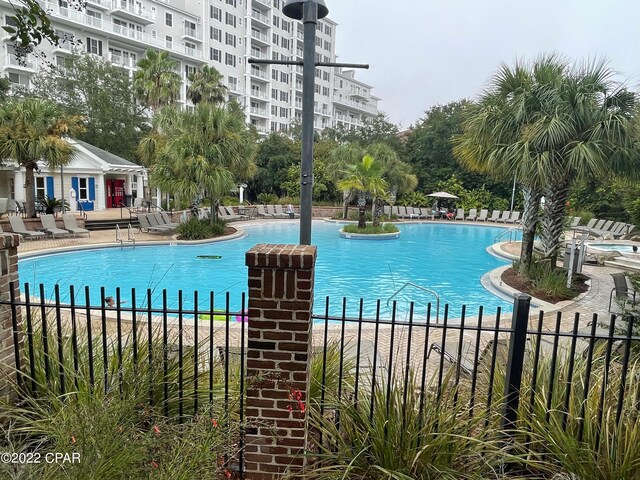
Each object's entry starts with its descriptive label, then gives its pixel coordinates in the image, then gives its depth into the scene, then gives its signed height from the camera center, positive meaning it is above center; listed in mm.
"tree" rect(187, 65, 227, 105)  33562 +7904
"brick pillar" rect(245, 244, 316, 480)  2830 -1123
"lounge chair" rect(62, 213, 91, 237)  18422 -1746
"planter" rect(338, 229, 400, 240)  22781 -2195
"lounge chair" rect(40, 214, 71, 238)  17578 -1778
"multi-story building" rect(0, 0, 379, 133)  41406 +16373
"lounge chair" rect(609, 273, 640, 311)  8002 -1570
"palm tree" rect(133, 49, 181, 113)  30984 +7655
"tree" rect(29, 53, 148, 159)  33656 +6895
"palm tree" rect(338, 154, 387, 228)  22672 +927
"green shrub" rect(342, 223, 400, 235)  23297 -1924
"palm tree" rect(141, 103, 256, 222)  18531 +1442
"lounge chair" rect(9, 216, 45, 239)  16781 -1815
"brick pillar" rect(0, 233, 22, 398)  3329 -1057
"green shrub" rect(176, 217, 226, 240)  19406 -1890
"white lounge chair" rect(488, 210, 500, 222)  31525 -1250
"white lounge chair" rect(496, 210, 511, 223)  31141 -1205
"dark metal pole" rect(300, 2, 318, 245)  4352 +794
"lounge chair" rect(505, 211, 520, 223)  30467 -1281
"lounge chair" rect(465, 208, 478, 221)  32188 -1262
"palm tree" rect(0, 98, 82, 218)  17922 +2013
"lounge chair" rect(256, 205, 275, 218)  30000 -1564
